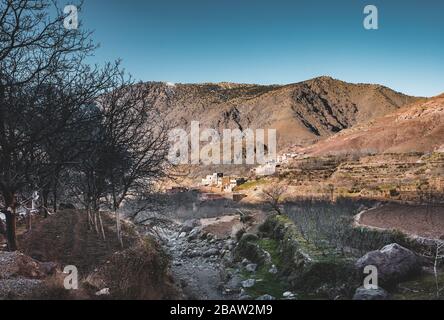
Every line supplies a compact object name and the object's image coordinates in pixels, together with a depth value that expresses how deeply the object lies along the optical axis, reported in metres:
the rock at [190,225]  49.34
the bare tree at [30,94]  10.75
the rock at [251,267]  22.82
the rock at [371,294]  12.44
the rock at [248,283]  19.09
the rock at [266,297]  15.35
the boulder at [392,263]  14.22
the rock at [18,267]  11.44
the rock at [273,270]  20.78
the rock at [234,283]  19.36
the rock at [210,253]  31.16
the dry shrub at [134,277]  11.27
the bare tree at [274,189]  58.33
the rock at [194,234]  42.13
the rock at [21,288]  9.50
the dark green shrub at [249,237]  28.81
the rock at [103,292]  10.65
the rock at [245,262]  24.65
